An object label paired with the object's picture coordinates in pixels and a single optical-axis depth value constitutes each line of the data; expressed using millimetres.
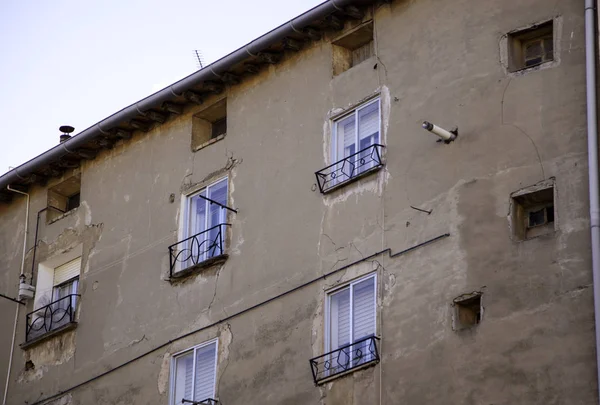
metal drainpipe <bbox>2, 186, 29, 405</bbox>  31281
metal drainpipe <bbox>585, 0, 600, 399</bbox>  21047
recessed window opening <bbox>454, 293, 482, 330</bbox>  22641
